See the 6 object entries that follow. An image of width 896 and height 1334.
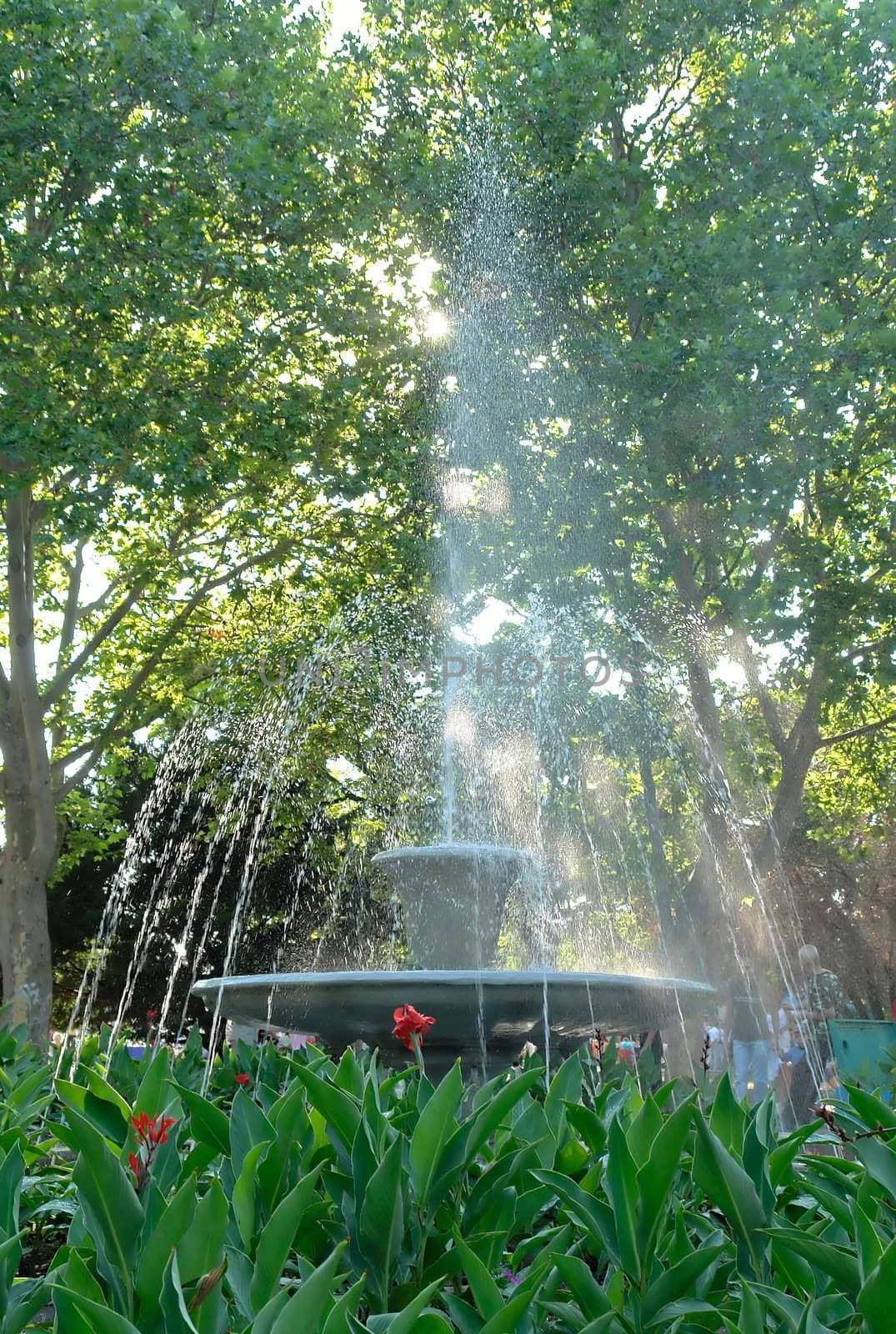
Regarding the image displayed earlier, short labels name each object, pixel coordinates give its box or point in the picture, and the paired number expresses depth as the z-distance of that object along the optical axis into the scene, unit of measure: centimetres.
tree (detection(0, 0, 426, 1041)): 1201
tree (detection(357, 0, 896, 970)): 1357
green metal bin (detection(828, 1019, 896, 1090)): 823
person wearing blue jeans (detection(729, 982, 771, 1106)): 1116
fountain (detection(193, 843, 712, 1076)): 506
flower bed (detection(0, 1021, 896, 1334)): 147
